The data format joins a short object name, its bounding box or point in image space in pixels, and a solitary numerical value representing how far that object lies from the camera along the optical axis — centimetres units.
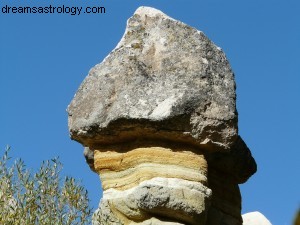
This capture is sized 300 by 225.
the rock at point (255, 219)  1538
